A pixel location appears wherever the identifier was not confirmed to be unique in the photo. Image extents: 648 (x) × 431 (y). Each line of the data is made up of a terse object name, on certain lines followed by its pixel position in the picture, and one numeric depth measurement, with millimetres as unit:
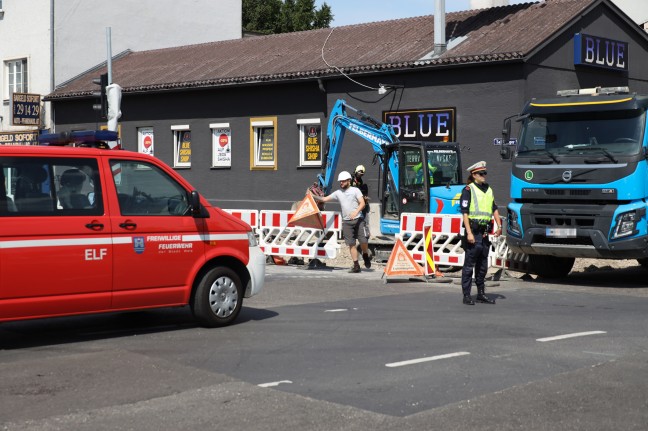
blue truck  15672
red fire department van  9578
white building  39219
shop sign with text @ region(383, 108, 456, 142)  27981
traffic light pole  24219
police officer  13430
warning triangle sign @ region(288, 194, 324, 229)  19500
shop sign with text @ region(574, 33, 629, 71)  28641
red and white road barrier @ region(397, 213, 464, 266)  17859
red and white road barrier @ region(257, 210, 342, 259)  19344
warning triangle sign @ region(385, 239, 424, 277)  16969
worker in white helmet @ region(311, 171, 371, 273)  18422
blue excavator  21922
